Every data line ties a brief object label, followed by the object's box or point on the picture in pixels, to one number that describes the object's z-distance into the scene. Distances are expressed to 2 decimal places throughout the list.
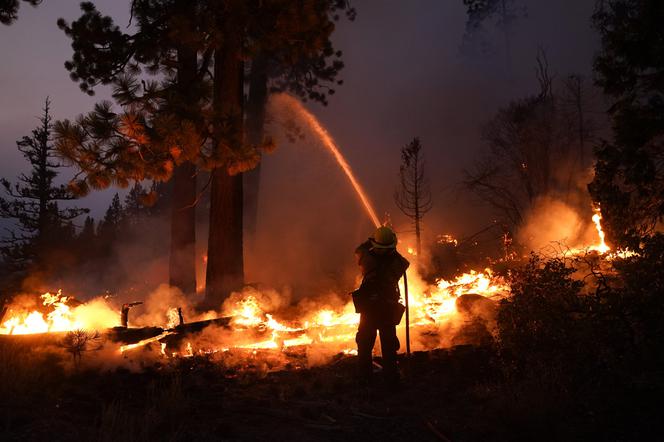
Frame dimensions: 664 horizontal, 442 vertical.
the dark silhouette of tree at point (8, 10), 7.51
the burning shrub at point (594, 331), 4.56
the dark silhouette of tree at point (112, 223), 25.83
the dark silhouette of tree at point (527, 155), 20.67
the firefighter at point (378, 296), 6.22
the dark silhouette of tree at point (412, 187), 24.65
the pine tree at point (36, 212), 19.67
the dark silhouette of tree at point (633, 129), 5.50
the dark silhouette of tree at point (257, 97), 15.09
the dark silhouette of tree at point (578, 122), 20.55
